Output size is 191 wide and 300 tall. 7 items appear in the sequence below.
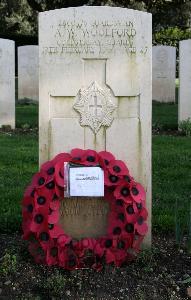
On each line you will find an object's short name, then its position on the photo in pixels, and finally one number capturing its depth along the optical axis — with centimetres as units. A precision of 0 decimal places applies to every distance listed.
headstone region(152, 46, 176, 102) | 1408
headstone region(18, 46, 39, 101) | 1424
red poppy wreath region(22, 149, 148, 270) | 345
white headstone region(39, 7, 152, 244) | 371
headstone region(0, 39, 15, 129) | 1045
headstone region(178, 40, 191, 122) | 969
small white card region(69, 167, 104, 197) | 350
